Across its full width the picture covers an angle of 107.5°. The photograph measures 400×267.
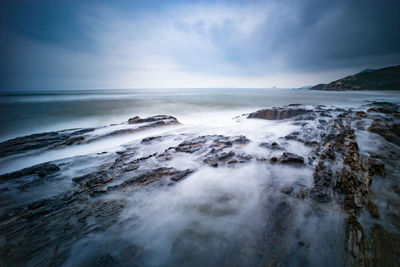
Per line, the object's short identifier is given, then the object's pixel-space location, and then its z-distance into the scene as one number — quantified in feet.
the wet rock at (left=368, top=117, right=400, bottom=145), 19.11
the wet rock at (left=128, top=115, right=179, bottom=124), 34.27
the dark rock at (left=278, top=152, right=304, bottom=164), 13.69
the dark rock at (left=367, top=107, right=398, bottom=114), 33.01
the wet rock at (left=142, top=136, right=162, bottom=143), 21.46
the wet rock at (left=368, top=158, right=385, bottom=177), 11.75
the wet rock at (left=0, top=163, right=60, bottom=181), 12.92
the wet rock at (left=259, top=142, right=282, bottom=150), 16.80
